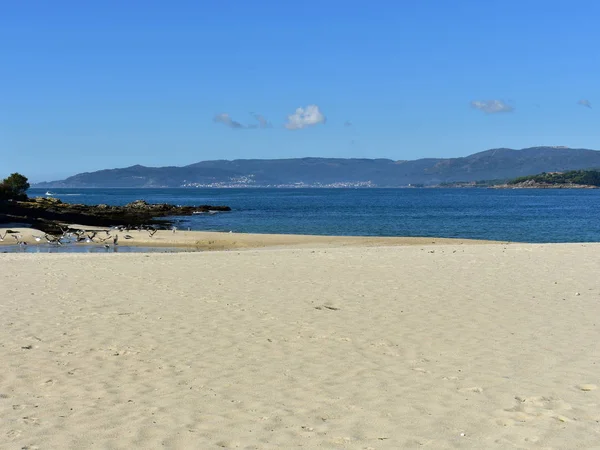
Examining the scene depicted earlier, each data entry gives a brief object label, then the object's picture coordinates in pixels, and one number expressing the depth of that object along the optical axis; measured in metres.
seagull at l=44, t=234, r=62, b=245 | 34.75
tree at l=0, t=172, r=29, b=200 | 65.19
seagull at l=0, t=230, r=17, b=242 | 36.32
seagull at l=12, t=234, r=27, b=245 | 34.34
